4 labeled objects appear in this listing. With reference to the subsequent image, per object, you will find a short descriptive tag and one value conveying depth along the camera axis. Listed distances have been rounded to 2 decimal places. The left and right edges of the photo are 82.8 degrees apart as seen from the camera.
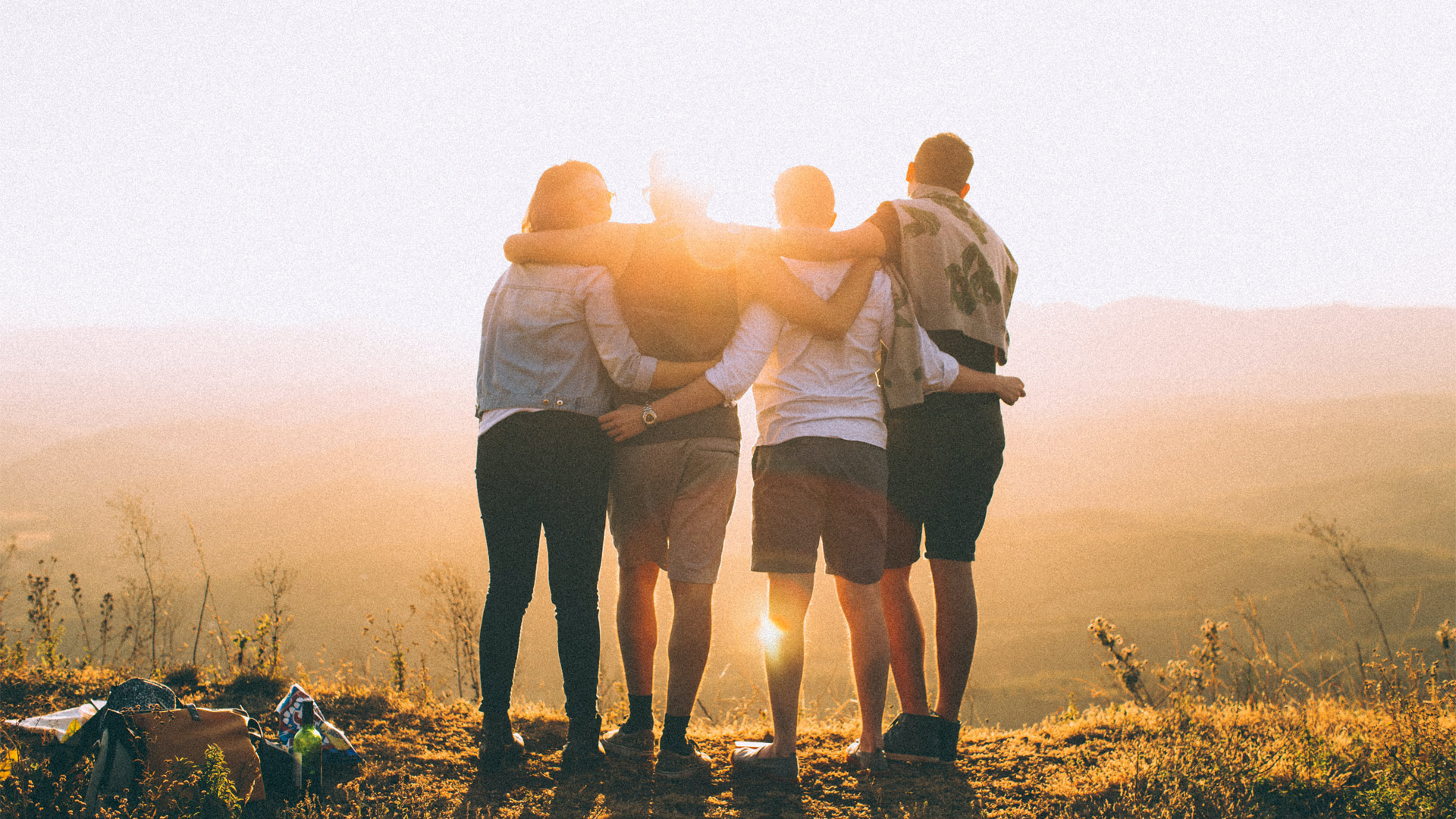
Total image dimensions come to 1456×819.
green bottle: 2.82
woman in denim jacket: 2.99
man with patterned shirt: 3.33
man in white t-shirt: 3.05
